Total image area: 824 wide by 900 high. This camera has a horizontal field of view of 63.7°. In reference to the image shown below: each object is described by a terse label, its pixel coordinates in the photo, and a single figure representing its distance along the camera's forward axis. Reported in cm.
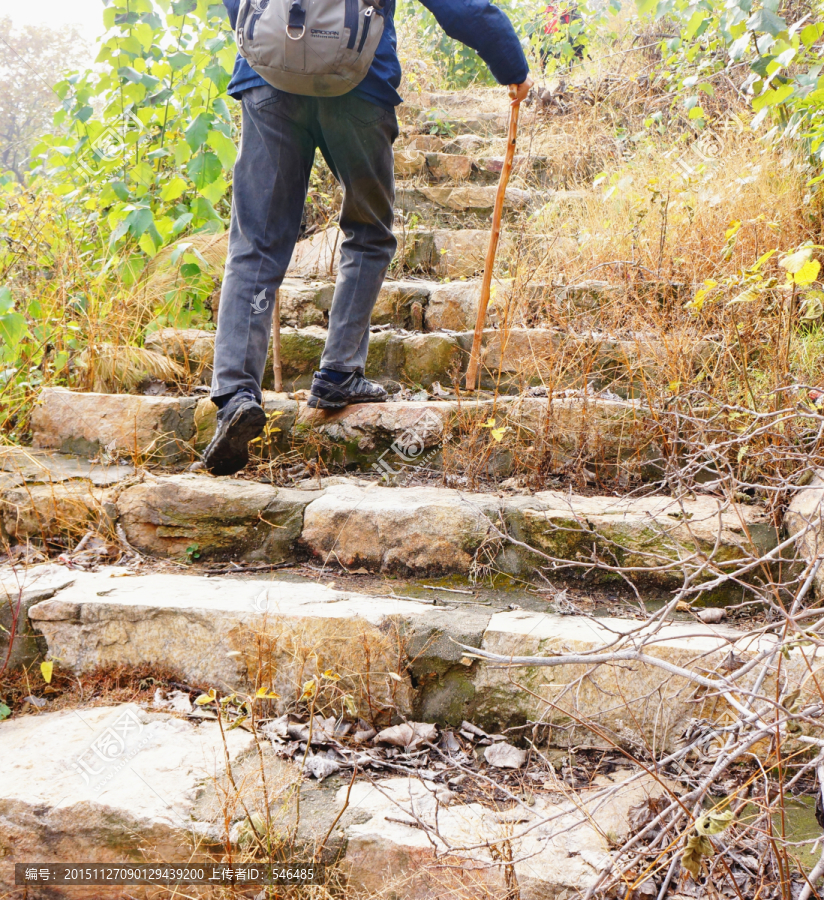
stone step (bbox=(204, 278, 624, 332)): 295
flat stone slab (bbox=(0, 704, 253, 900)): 131
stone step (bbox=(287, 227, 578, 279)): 371
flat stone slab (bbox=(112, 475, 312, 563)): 220
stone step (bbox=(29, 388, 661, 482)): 228
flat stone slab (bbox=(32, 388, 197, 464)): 257
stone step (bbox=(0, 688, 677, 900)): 120
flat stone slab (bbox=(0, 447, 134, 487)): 233
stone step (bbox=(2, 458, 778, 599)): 189
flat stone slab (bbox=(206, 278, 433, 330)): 345
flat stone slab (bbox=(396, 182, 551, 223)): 457
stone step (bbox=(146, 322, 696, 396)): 237
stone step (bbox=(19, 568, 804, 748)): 149
